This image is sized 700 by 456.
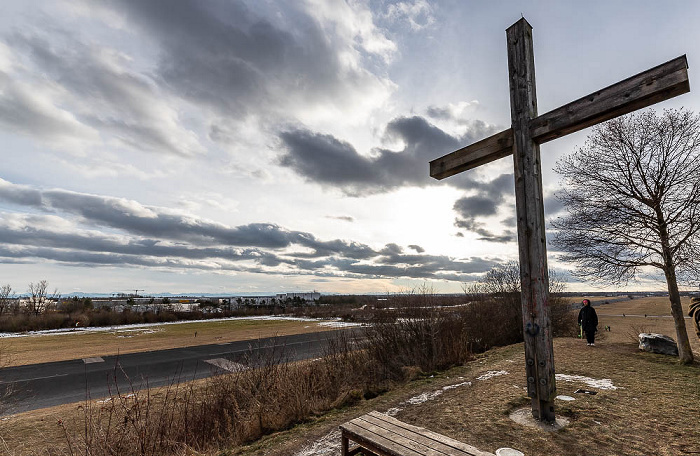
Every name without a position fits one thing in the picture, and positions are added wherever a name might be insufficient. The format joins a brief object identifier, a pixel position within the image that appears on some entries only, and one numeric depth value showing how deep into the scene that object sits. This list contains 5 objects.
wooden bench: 2.54
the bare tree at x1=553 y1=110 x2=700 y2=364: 7.87
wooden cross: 3.63
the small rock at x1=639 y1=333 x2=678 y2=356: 8.69
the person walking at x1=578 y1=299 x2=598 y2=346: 10.60
